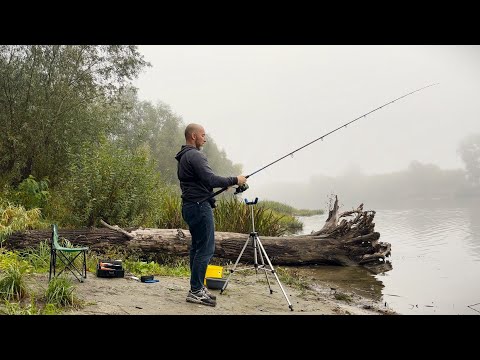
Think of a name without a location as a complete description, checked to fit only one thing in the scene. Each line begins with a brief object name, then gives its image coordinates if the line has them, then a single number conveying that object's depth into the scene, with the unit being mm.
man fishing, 4242
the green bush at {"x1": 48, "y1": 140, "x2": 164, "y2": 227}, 7820
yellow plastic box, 5410
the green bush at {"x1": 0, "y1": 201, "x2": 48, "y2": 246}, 7590
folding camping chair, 4746
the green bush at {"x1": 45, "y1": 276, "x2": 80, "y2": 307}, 3918
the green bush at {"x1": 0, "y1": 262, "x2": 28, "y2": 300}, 4008
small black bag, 5422
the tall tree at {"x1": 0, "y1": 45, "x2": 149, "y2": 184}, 11172
